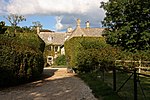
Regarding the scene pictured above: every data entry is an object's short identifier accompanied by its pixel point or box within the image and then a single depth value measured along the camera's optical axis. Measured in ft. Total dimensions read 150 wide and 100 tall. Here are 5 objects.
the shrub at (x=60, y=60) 96.36
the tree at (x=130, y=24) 56.41
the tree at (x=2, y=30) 44.03
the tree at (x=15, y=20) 107.71
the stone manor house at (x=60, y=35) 97.75
